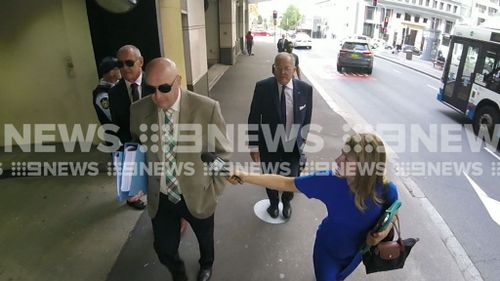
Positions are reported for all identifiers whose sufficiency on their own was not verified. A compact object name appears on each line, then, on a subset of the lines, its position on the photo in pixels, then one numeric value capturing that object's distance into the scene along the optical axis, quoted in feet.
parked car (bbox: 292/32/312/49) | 102.32
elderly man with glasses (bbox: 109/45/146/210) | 10.60
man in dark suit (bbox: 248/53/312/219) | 11.27
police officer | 12.24
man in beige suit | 7.58
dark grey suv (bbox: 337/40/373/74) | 52.54
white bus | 24.30
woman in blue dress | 6.24
